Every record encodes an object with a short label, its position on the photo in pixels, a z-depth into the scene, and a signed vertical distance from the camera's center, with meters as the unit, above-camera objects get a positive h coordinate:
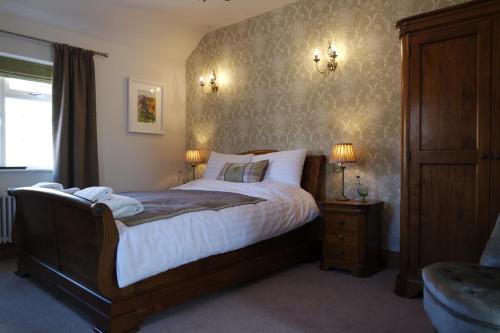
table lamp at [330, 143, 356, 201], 3.25 +0.08
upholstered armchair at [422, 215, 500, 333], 1.35 -0.53
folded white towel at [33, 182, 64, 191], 2.71 -0.19
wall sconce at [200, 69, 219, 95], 4.71 +1.01
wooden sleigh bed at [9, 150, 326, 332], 1.93 -0.70
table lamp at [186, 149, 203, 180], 4.69 +0.06
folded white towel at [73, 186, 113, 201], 2.19 -0.20
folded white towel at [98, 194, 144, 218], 2.11 -0.26
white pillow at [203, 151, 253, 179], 4.03 +0.01
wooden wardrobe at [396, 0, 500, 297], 2.24 +0.18
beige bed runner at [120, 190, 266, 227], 2.19 -0.30
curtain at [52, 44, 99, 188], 3.75 +0.46
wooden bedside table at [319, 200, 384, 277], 3.01 -0.63
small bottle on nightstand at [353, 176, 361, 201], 3.43 -0.24
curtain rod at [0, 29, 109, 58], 3.46 +1.23
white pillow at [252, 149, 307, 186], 3.57 -0.04
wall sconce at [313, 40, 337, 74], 3.57 +1.04
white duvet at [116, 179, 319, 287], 1.97 -0.45
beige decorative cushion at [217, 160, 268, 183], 3.58 -0.10
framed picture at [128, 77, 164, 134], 4.46 +0.70
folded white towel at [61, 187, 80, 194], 2.51 -0.21
